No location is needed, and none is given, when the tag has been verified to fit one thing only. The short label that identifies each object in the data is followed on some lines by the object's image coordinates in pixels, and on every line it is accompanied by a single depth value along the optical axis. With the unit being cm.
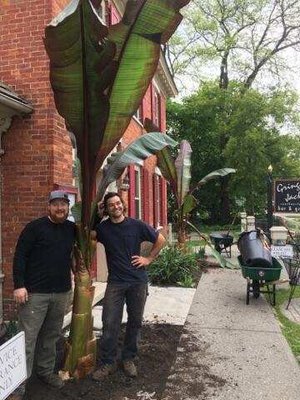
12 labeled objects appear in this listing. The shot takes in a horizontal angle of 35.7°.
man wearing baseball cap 428
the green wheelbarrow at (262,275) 819
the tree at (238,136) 2712
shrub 1048
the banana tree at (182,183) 1293
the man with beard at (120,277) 480
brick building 667
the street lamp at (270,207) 1585
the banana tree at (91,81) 371
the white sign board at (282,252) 916
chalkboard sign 1301
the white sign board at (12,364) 291
